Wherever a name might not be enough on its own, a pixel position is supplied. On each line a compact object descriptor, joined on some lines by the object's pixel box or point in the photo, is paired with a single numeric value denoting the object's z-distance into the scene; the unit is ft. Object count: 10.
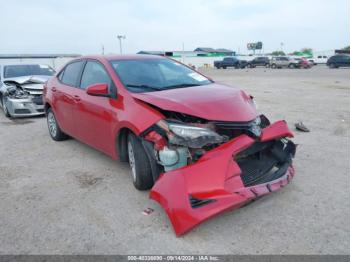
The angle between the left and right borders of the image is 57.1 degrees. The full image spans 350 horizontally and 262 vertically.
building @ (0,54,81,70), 107.13
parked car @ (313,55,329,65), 194.90
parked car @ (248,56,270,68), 158.04
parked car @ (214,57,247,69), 154.30
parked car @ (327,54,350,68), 122.52
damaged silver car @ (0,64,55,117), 28.04
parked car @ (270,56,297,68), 138.10
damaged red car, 9.22
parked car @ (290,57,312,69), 133.90
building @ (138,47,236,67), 192.65
